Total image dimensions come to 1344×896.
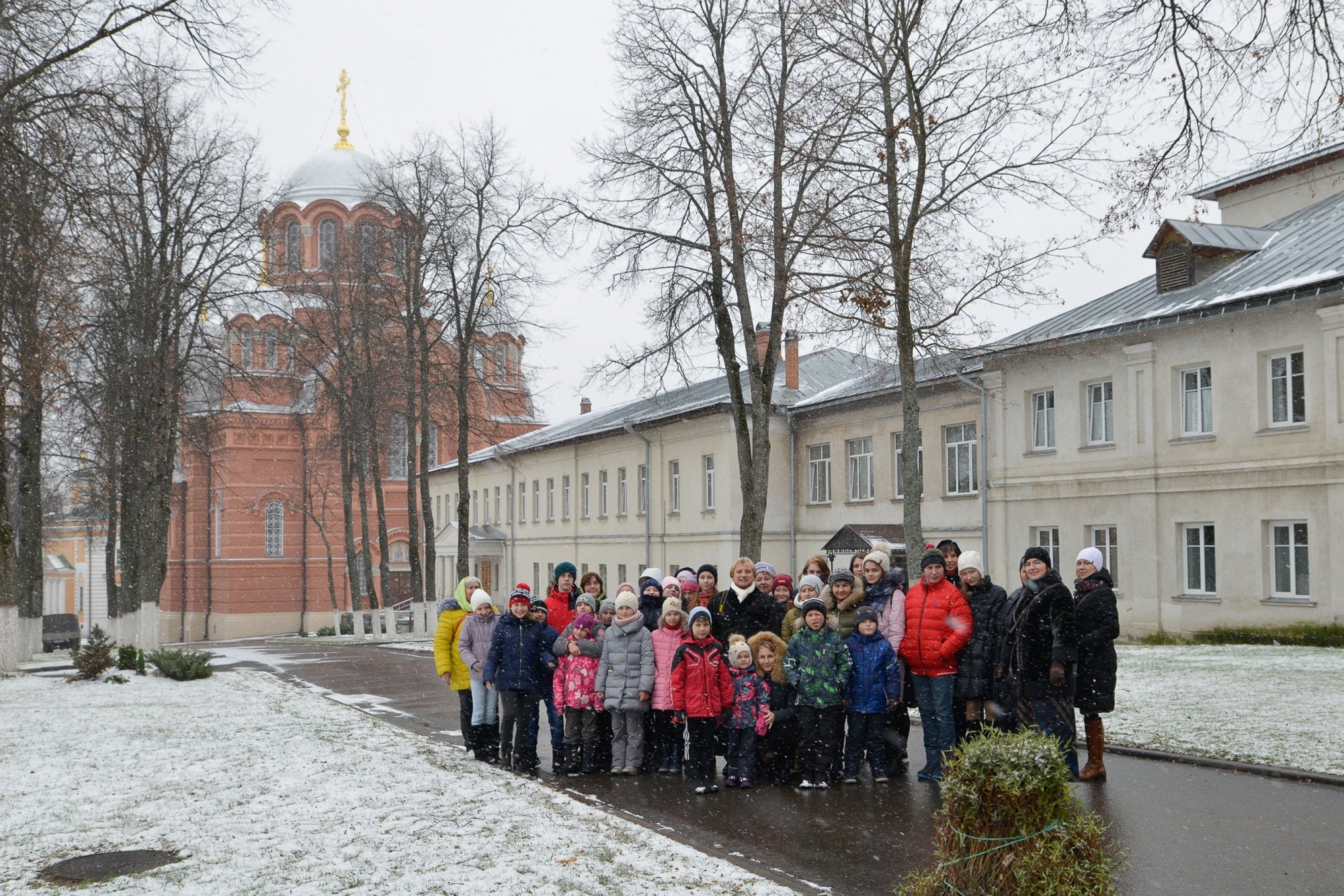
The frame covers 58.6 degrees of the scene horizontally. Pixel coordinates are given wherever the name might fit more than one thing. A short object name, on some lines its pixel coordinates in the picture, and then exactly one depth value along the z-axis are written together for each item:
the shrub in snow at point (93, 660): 18.05
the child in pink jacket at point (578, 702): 10.23
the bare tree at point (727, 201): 19.78
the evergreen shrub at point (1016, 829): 5.19
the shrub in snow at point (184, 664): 18.19
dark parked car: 40.36
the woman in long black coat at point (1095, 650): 9.11
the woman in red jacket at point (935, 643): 9.25
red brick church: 53.78
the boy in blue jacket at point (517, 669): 10.49
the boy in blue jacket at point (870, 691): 9.41
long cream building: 21.22
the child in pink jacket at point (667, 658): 9.95
